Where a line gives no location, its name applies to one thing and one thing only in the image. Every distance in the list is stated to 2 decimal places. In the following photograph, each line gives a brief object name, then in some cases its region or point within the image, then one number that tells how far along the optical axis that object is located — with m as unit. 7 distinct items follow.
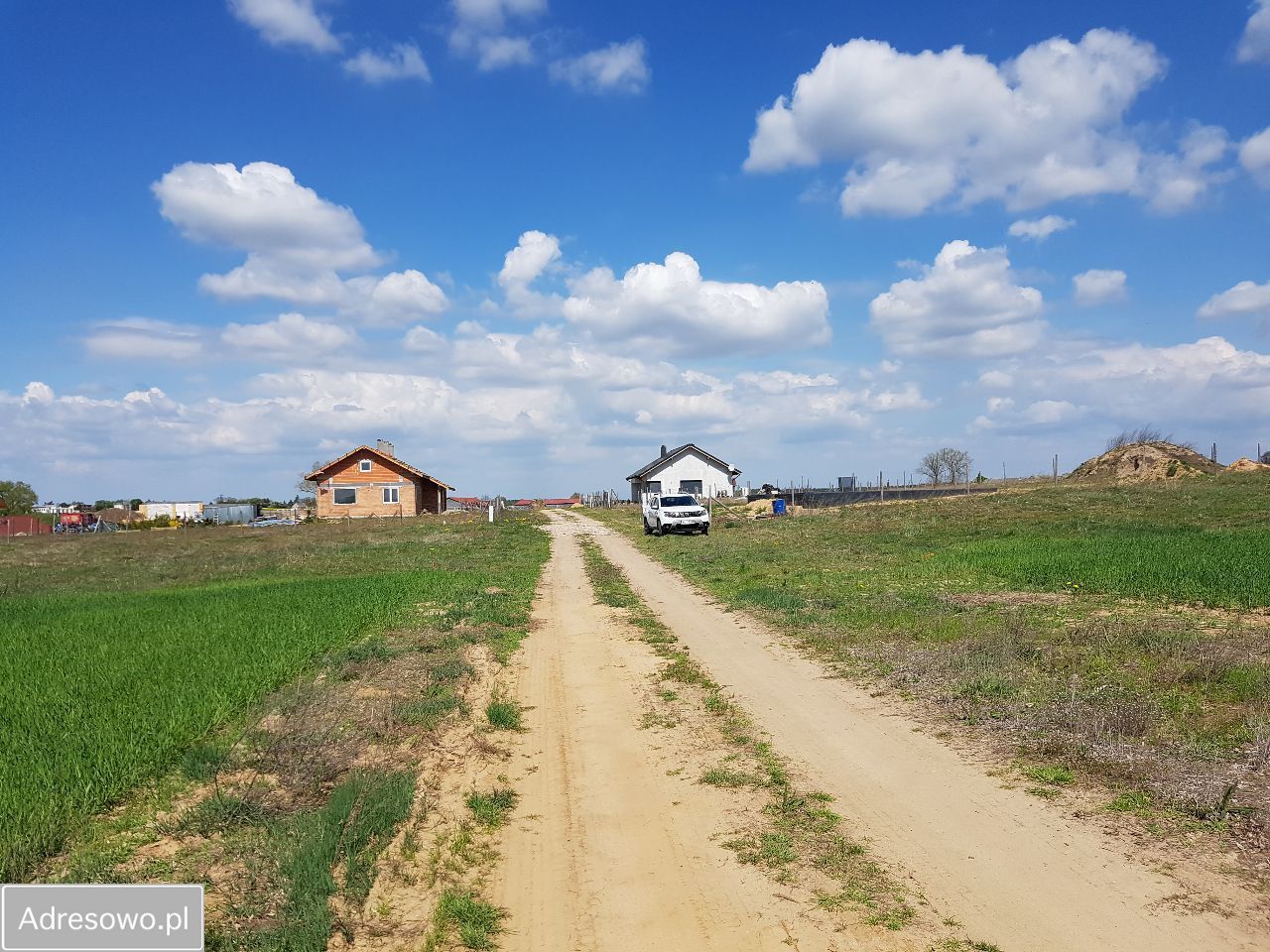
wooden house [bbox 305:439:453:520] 69.06
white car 42.19
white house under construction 85.12
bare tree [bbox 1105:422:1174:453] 59.75
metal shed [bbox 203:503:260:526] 98.44
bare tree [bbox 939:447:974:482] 91.06
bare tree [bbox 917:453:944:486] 93.12
